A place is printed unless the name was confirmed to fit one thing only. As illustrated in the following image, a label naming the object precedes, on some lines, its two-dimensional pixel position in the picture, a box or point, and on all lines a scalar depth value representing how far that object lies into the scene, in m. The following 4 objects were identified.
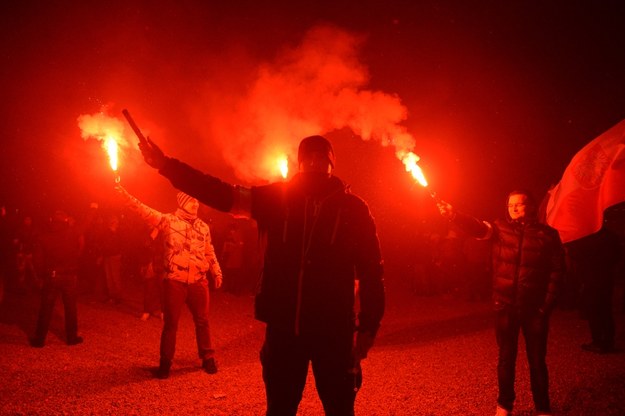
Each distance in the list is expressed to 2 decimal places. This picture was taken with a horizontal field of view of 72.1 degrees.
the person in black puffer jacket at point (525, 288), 4.55
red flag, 4.81
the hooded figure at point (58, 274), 7.23
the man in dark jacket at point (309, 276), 2.70
